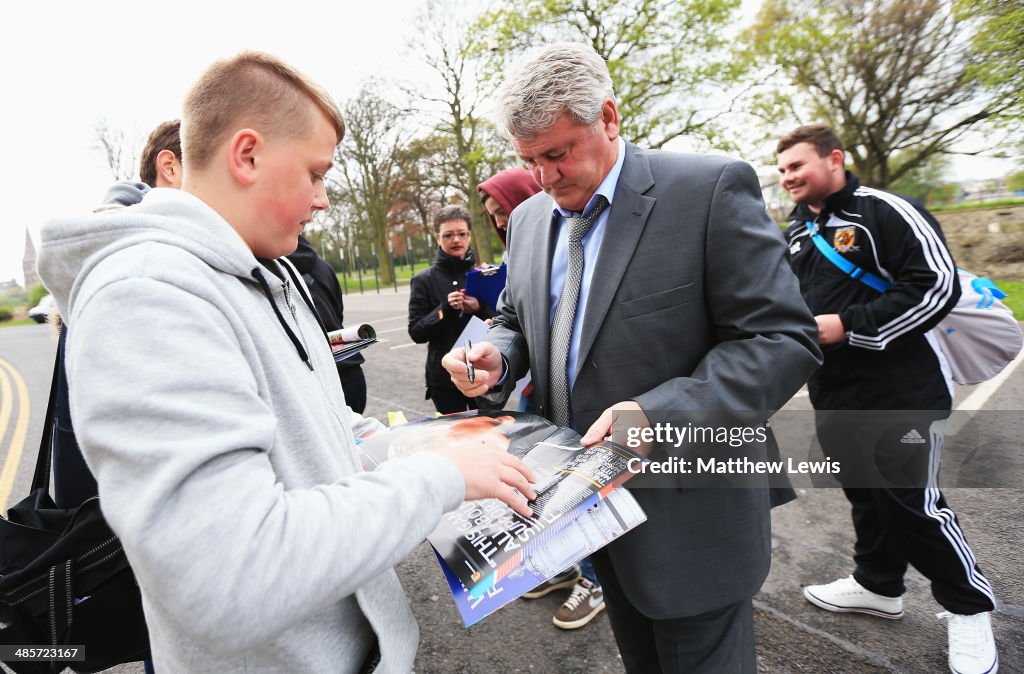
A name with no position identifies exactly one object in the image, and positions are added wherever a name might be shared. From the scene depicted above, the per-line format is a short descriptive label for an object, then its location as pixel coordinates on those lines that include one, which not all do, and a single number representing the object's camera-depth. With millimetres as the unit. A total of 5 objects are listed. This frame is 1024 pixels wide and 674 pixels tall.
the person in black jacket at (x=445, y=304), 4074
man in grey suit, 1406
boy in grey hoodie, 711
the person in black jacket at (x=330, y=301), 3277
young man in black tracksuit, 2275
